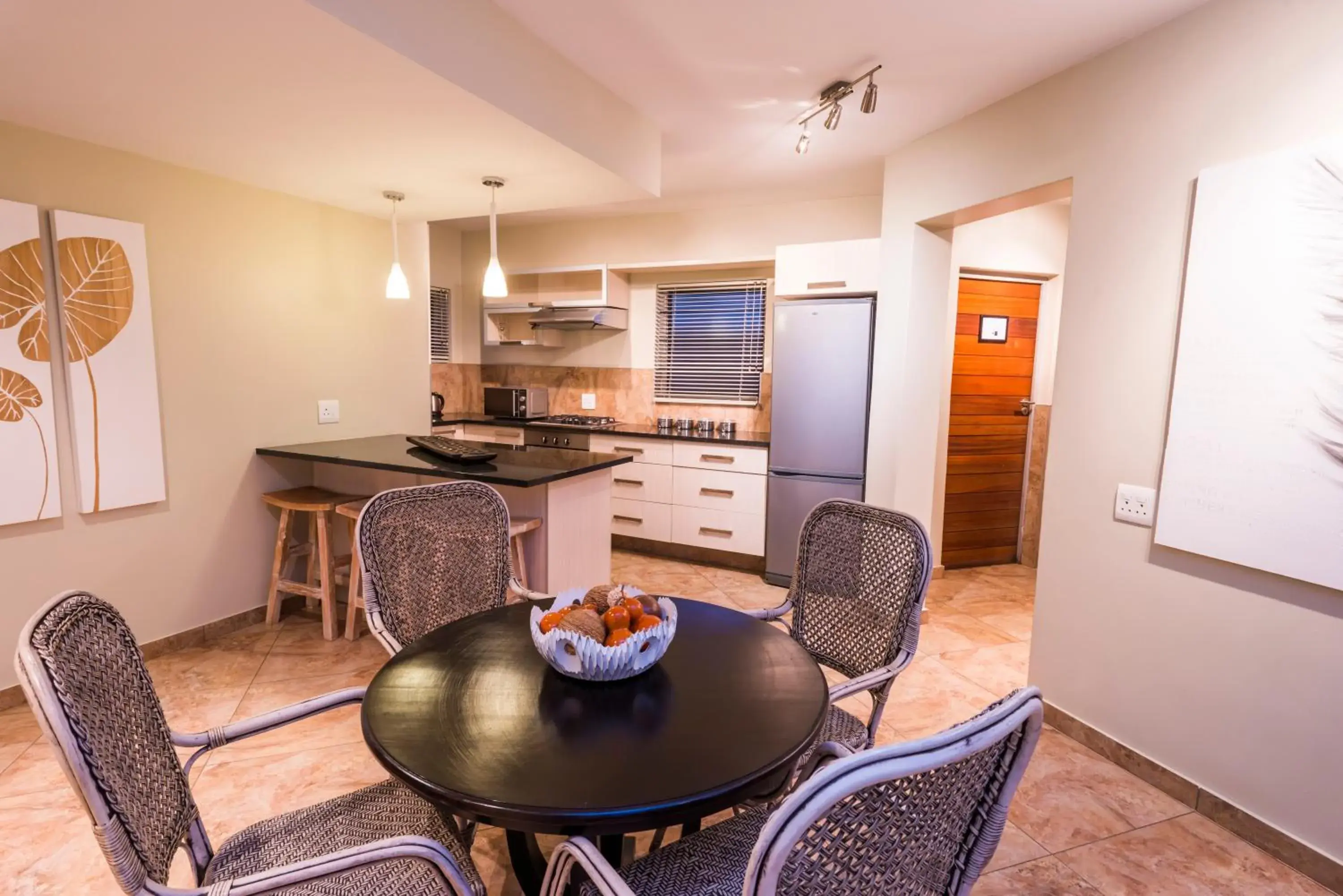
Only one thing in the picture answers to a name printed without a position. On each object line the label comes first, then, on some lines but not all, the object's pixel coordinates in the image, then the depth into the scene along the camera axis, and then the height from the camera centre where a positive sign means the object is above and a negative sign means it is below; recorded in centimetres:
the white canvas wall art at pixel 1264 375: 168 +5
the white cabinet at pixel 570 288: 490 +70
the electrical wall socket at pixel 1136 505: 215 -40
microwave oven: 512 -23
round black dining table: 94 -62
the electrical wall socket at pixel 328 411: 355 -24
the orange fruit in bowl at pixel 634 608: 132 -48
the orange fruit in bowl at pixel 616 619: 129 -49
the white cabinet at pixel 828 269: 365 +66
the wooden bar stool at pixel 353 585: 301 -103
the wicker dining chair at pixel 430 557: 173 -54
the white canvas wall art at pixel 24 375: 234 -5
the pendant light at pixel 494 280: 294 +43
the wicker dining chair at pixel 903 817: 63 -47
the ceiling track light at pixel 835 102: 249 +117
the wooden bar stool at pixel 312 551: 306 -94
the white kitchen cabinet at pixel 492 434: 505 -49
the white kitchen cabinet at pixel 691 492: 420 -80
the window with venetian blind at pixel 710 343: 475 +26
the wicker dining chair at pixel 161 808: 85 -70
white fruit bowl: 122 -54
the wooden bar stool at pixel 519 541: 264 -72
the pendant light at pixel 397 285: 310 +41
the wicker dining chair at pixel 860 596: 163 -60
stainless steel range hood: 488 +43
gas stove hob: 496 -38
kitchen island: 272 -53
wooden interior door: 423 -25
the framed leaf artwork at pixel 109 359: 252 +2
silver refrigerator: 370 -18
